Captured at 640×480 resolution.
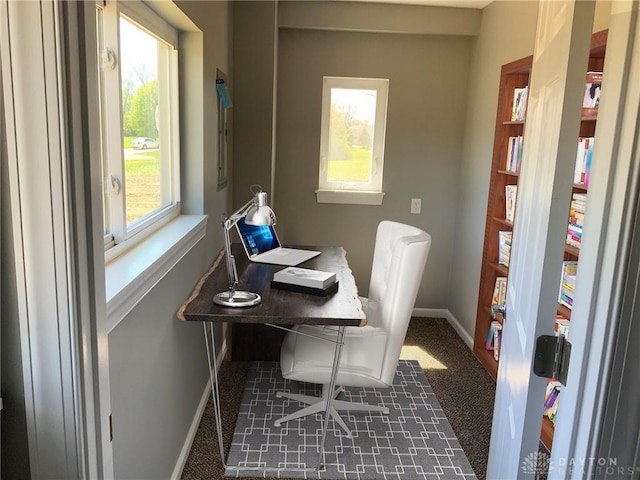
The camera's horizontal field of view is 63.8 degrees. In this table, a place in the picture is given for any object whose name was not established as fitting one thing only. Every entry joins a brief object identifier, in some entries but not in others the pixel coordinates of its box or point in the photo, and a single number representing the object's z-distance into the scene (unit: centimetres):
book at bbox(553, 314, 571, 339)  231
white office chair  225
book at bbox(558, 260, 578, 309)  228
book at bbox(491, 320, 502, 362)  317
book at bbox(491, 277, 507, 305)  319
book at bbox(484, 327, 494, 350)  332
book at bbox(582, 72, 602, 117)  217
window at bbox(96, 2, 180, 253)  160
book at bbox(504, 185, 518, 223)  313
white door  89
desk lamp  196
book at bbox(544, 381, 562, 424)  243
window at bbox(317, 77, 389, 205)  386
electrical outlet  400
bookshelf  314
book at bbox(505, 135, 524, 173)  303
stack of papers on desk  213
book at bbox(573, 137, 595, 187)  217
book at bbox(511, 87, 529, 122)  295
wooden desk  187
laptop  267
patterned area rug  223
